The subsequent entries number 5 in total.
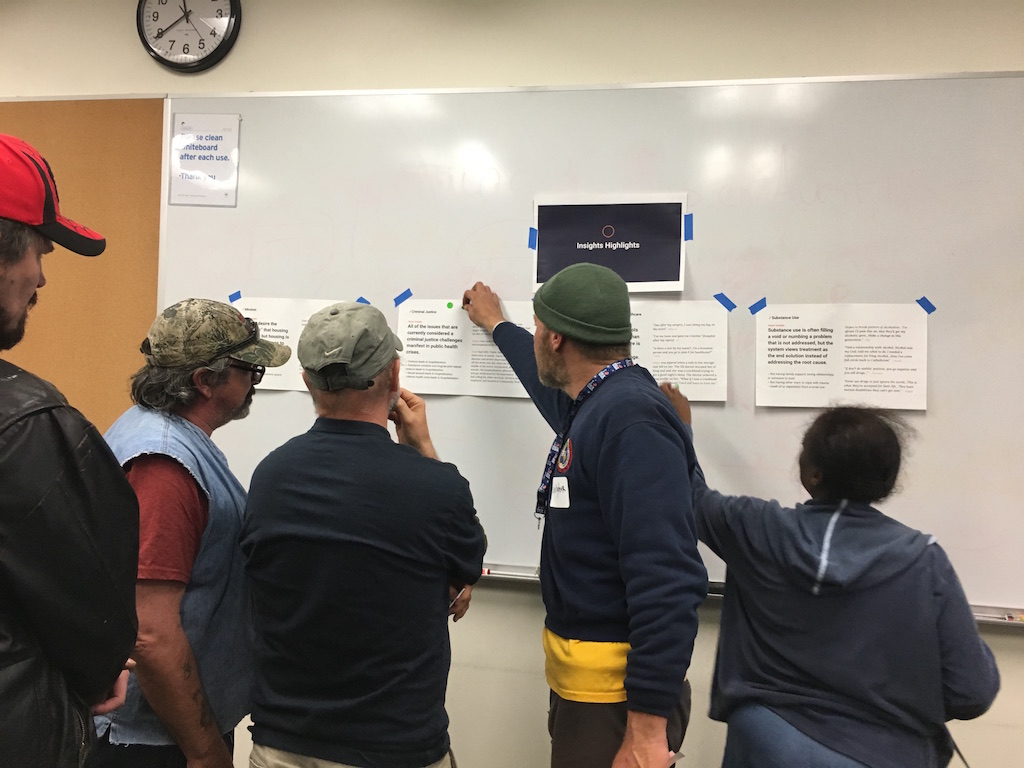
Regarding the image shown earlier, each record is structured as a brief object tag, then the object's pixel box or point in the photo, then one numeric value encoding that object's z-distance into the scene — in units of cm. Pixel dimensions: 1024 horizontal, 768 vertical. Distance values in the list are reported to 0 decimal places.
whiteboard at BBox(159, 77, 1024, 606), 158
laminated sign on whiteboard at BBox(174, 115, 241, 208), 188
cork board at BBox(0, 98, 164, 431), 193
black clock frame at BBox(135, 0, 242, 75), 192
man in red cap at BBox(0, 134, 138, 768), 70
